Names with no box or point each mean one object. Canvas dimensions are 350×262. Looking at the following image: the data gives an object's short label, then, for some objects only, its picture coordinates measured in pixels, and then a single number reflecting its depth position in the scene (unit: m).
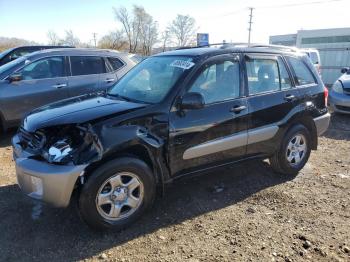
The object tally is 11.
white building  19.20
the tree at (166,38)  59.66
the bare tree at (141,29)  56.19
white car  14.81
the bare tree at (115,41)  46.99
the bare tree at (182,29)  64.88
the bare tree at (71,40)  58.35
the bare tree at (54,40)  59.94
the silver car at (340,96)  8.87
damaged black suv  3.20
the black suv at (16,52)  10.14
